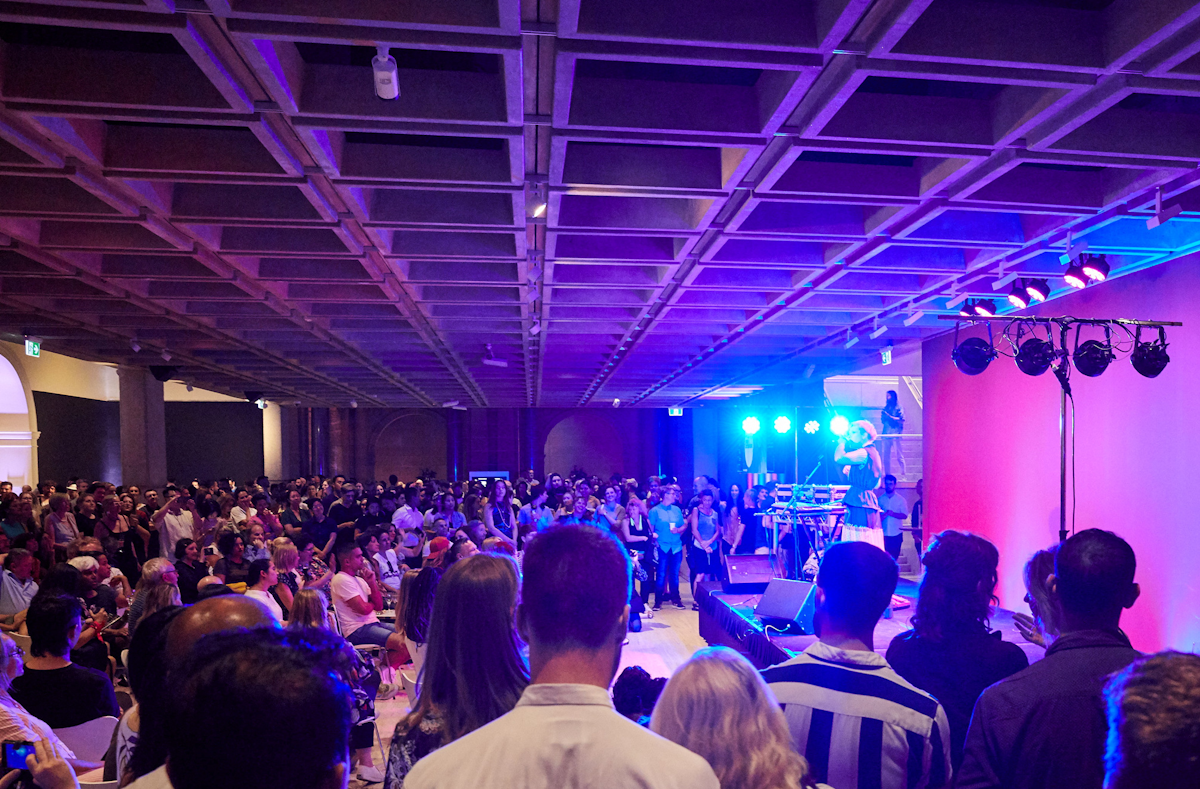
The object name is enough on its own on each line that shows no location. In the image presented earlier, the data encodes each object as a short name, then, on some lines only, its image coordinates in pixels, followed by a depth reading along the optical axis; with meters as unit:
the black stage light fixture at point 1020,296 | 6.22
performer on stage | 9.29
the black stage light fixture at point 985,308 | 6.68
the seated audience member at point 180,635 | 1.43
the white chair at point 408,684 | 4.92
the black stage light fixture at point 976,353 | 6.45
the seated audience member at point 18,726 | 2.31
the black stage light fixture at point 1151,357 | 5.59
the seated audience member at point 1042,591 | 2.36
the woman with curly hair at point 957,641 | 2.38
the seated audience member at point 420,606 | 3.98
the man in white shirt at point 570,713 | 1.14
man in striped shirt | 1.83
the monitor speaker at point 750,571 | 8.45
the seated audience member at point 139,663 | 2.02
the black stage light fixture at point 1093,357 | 5.70
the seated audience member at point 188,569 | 6.24
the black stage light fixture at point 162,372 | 12.78
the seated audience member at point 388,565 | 7.90
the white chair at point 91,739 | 3.10
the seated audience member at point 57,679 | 3.14
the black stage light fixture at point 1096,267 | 5.39
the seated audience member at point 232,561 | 6.36
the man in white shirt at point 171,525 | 8.65
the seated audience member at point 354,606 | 5.78
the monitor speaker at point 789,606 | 6.23
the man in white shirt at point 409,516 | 10.53
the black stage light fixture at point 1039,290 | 6.09
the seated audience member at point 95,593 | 5.82
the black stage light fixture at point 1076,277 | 5.55
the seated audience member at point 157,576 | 4.51
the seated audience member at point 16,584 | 5.82
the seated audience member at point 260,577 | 5.23
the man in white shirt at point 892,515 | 9.55
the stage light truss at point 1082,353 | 5.60
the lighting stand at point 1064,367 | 5.50
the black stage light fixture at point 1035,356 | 5.80
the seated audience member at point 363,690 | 4.33
